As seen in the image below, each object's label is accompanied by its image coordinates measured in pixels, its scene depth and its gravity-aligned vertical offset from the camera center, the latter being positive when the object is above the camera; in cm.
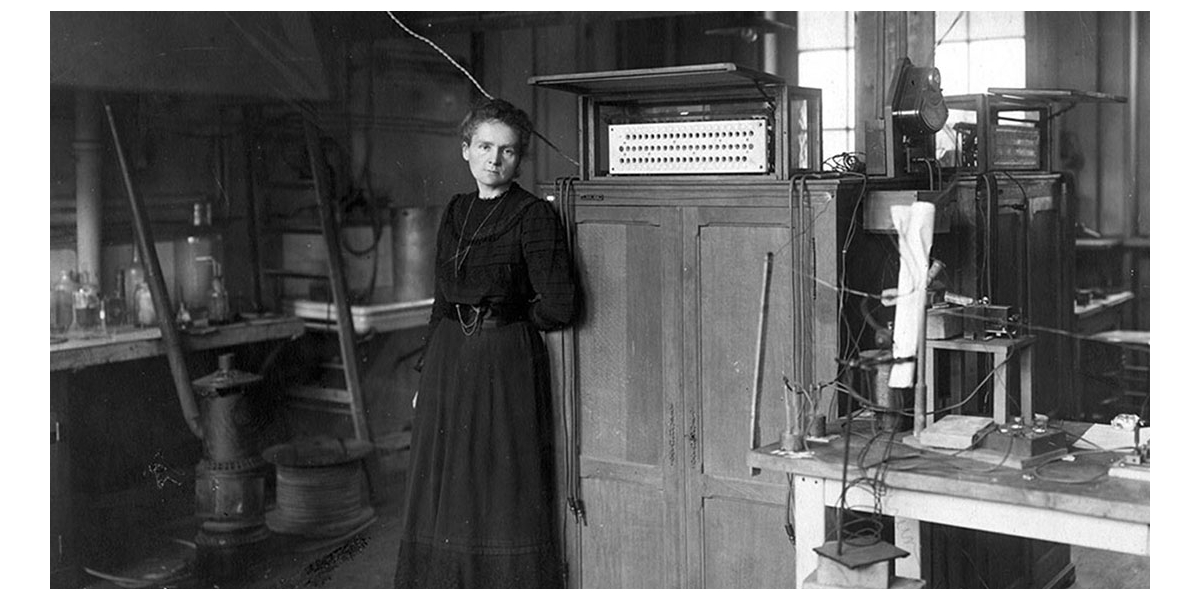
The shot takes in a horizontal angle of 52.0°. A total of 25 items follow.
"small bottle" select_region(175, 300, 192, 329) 642 -24
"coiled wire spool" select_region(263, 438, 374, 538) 596 -106
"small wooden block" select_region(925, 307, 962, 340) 355 -16
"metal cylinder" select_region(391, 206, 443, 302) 794 +11
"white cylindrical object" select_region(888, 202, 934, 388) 341 -1
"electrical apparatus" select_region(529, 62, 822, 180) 394 +51
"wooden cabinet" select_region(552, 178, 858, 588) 390 -32
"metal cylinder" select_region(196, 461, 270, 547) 570 -109
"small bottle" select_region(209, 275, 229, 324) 657 -18
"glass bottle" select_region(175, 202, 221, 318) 677 +6
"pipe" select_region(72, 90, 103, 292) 613 +43
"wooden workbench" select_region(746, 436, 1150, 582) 303 -60
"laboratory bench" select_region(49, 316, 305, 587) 578 -82
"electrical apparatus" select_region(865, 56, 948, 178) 404 +49
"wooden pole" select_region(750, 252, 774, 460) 358 -26
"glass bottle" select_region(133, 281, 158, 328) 631 -18
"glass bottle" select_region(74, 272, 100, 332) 602 -16
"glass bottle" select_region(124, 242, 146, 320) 634 -4
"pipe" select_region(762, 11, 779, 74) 949 +168
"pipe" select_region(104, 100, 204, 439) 607 -23
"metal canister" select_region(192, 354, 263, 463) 577 -67
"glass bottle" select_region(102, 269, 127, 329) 622 -17
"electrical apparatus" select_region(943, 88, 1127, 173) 476 +57
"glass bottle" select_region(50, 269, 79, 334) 596 -14
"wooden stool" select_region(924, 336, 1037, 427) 349 -26
